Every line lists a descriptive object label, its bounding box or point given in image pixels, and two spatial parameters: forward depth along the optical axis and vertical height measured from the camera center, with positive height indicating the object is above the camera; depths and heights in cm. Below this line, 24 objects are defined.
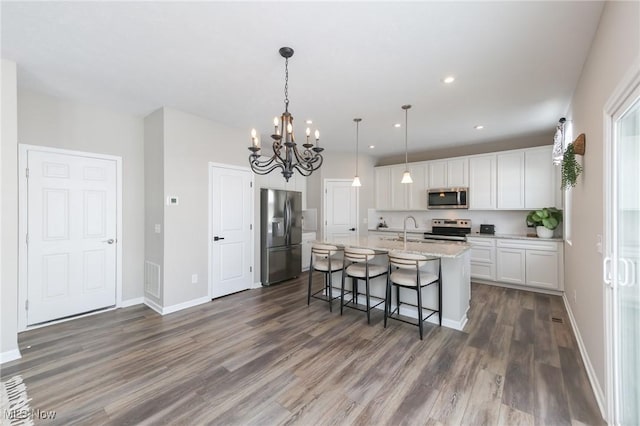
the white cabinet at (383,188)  634 +60
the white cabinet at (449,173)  528 +80
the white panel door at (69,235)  314 -27
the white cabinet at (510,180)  470 +59
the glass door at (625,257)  147 -26
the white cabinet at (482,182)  498 +58
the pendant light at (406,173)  352 +52
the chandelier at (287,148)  232 +58
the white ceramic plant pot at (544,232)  435 -31
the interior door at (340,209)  601 +9
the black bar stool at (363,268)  327 -69
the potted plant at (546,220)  428 -12
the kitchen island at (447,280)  306 -79
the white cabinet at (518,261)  420 -81
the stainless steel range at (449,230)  518 -34
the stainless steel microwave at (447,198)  522 +30
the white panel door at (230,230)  413 -27
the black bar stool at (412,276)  286 -71
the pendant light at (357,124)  403 +139
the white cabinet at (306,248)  587 -76
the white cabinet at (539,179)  444 +57
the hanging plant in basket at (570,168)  247 +41
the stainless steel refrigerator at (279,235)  481 -40
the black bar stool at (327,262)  359 -68
